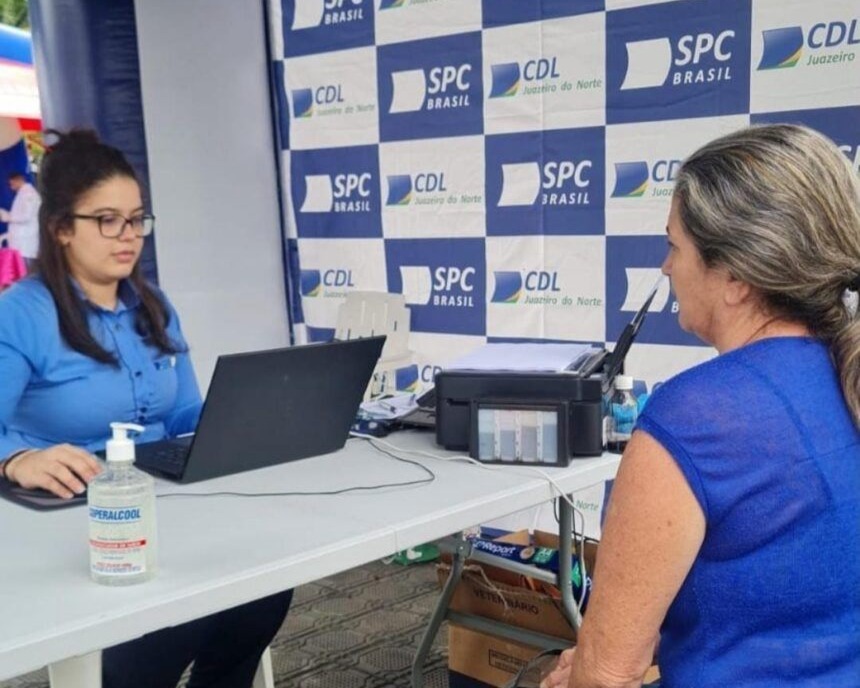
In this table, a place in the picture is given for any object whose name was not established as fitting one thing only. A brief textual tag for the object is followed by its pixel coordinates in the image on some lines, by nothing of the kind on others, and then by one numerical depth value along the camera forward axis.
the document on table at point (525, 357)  1.75
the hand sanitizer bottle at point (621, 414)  1.81
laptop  1.50
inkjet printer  1.68
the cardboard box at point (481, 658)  2.22
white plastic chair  3.42
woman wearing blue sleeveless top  0.97
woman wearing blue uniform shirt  1.75
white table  1.07
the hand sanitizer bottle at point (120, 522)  1.13
